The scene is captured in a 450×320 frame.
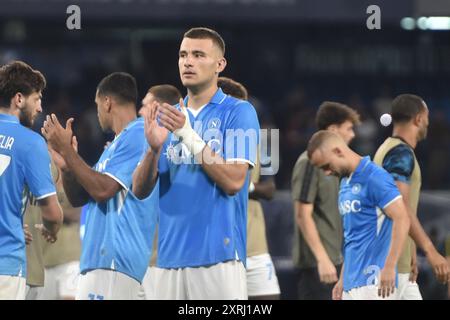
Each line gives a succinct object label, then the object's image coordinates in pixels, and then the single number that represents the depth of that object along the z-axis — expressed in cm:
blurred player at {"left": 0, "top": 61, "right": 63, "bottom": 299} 1230
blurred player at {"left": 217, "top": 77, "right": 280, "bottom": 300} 1653
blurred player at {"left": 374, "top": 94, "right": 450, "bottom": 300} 1434
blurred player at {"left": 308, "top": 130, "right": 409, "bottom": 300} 1355
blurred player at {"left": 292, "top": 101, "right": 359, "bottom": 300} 1642
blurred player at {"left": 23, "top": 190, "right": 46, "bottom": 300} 1479
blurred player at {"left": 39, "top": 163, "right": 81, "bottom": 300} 1727
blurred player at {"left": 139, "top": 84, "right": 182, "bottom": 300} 1465
